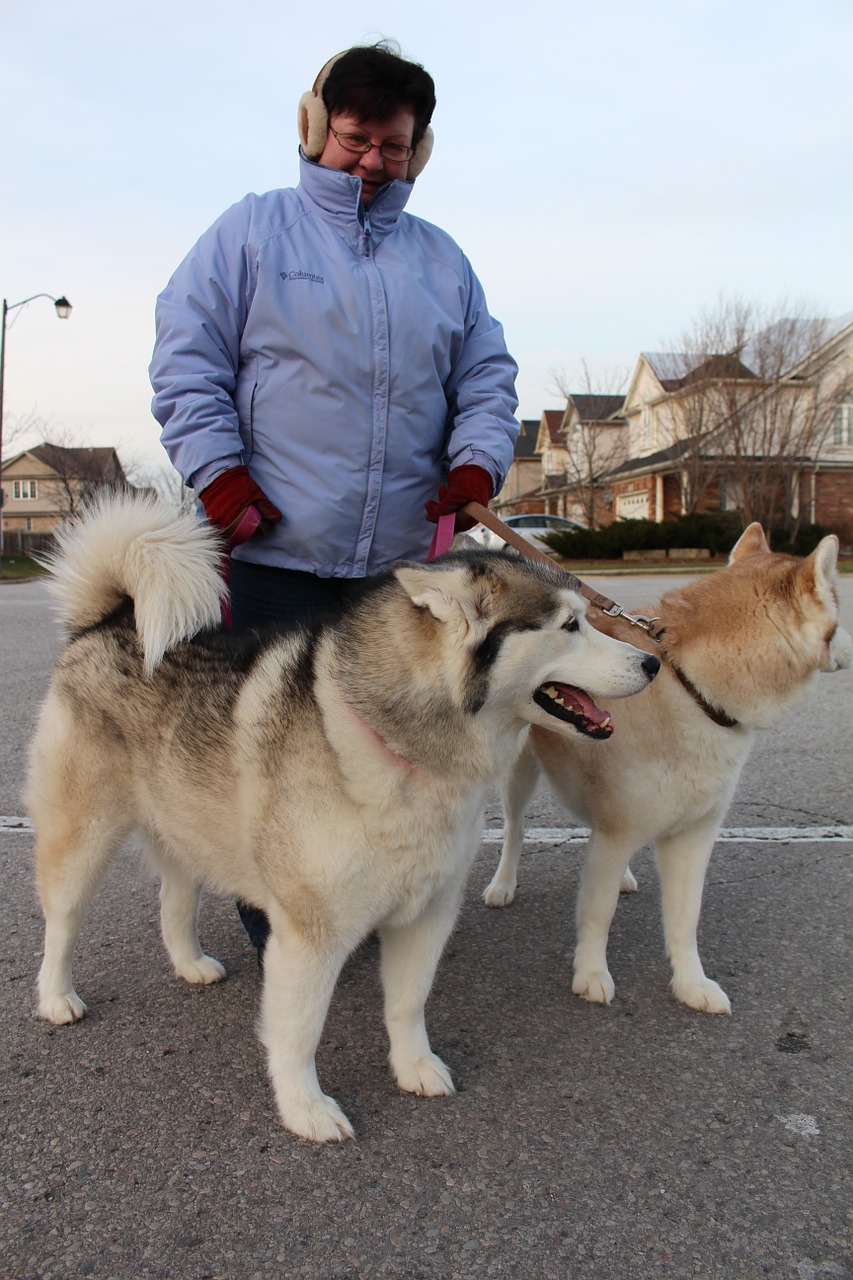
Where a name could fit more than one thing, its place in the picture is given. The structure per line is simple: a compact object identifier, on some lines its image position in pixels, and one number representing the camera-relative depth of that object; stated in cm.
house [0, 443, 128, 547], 4778
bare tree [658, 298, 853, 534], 3572
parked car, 3606
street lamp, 2827
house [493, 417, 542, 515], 6344
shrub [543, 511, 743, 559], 3155
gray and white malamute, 244
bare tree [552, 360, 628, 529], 4750
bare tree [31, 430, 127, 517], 4731
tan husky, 310
